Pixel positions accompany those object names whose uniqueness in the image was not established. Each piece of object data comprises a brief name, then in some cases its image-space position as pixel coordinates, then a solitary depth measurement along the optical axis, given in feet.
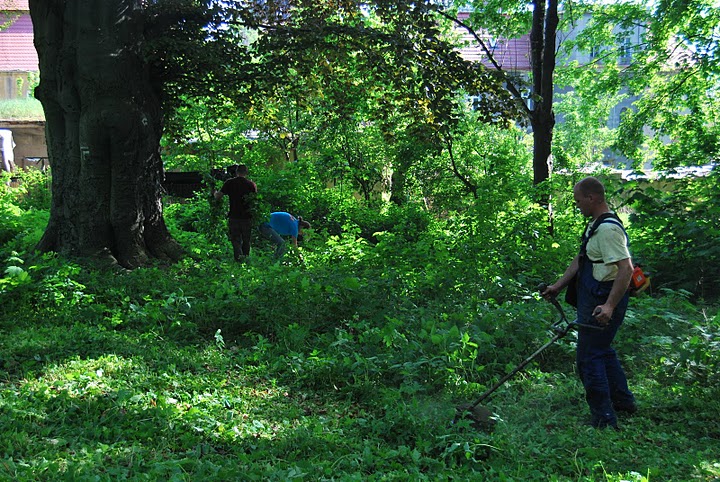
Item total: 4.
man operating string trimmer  15.24
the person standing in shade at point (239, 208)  36.40
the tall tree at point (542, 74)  45.27
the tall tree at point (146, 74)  30.66
